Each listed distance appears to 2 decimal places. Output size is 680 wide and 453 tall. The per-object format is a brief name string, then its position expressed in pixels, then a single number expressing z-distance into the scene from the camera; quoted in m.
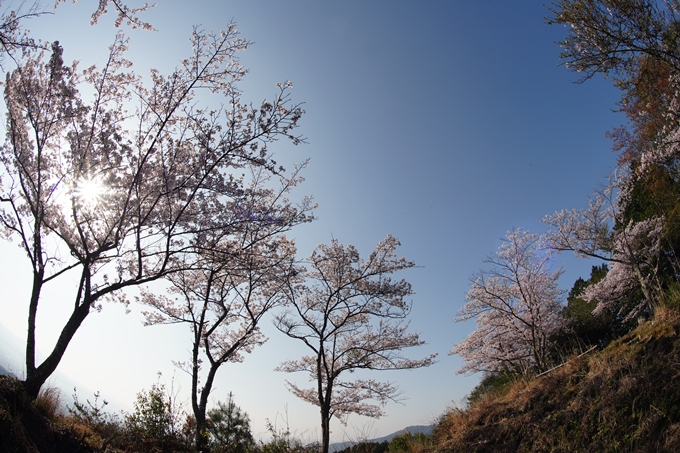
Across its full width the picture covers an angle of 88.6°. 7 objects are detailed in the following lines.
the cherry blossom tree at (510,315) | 18.27
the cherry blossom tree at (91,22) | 4.34
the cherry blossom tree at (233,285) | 8.24
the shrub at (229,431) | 6.33
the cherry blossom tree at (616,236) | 15.80
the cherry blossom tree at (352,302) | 13.12
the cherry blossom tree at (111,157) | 6.56
